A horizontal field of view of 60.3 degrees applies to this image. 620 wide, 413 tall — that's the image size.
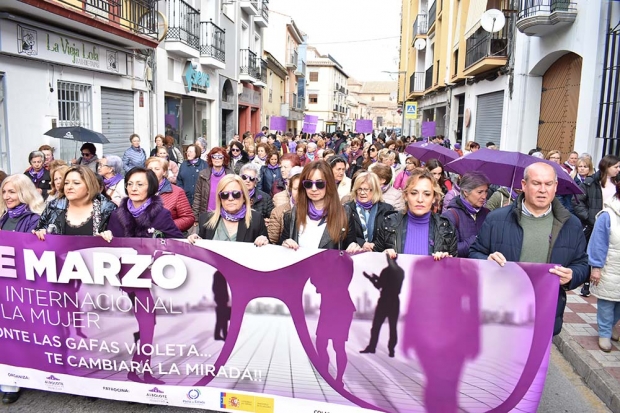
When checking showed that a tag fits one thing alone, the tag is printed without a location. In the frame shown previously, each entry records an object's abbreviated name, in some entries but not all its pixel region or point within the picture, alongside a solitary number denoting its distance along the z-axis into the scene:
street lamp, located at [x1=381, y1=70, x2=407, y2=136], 35.53
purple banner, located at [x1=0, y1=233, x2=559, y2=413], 3.43
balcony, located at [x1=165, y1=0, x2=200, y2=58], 16.44
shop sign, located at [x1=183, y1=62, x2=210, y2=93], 18.39
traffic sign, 24.83
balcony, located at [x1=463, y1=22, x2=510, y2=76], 15.06
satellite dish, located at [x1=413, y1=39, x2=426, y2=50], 30.67
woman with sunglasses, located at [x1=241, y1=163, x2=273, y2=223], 5.97
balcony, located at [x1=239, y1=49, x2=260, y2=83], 26.91
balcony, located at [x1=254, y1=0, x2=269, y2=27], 28.78
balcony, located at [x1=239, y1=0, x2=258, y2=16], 25.72
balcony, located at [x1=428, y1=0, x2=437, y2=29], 26.96
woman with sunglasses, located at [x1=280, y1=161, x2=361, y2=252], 4.21
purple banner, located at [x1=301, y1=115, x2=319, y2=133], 23.21
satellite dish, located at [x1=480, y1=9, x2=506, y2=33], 13.59
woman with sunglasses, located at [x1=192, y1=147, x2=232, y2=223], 7.30
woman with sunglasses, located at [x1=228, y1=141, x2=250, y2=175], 9.50
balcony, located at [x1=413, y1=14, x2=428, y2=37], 32.47
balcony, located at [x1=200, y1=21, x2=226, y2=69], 19.83
